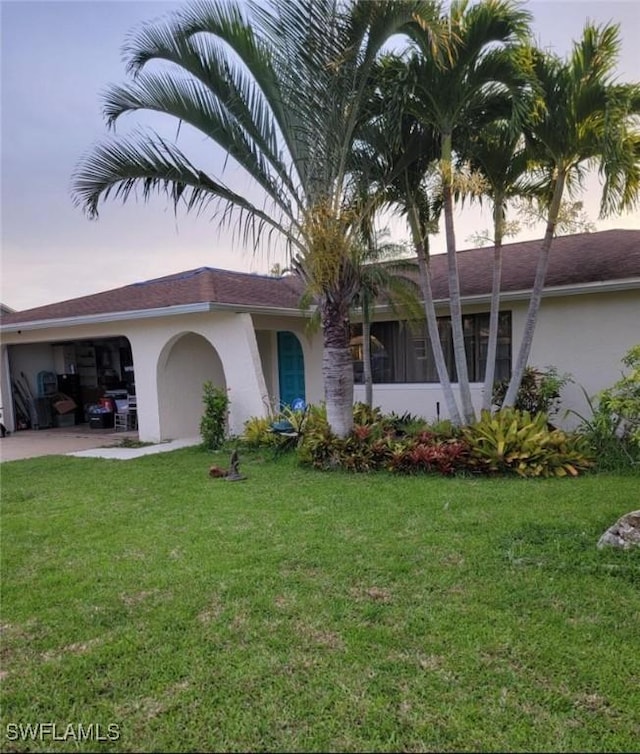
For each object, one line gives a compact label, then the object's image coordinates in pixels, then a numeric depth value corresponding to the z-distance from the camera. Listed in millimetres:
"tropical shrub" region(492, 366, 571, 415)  9377
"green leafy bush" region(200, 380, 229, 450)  10242
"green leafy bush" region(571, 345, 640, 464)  5094
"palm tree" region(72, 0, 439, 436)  6582
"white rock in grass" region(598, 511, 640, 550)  4520
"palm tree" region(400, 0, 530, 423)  6848
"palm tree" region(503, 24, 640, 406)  6758
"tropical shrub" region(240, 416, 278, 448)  9750
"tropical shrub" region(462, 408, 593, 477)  7336
